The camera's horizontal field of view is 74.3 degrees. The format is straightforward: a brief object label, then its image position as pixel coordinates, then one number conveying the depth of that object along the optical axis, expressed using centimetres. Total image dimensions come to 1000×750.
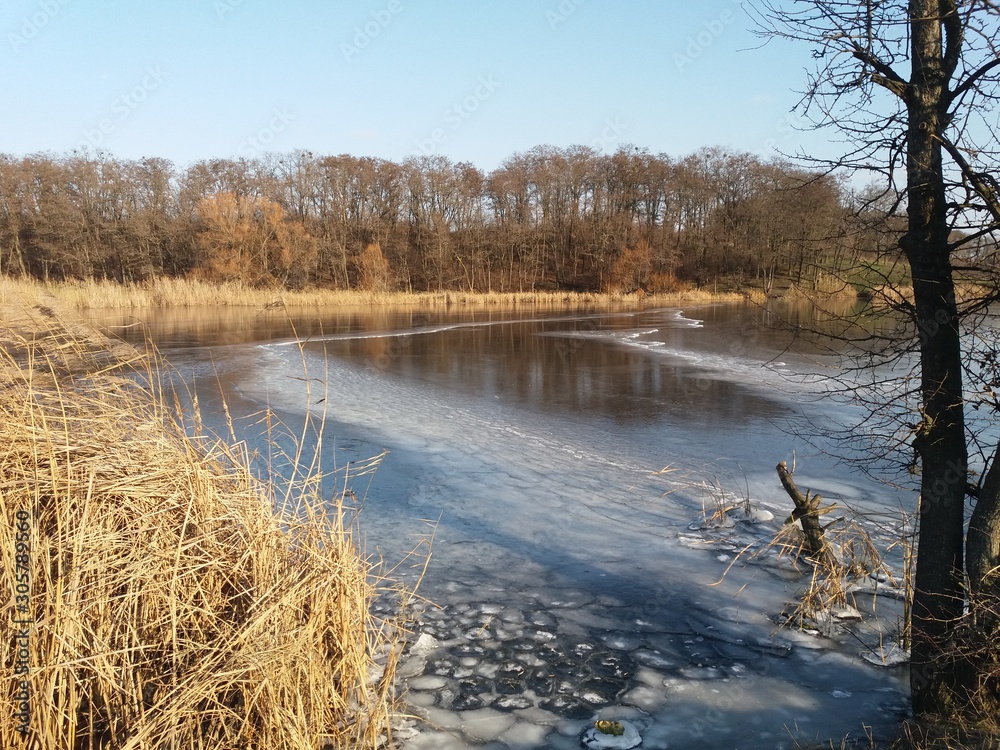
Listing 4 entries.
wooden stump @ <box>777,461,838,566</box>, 509
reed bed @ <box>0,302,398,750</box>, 276
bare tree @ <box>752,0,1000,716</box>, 320
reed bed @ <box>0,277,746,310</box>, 2972
